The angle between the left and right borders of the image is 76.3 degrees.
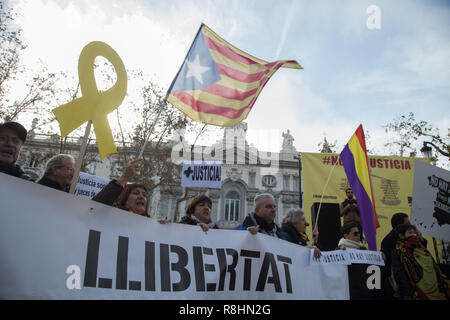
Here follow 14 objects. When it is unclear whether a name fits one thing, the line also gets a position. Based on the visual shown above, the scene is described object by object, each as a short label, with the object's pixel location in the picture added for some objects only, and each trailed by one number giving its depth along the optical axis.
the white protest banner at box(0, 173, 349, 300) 1.78
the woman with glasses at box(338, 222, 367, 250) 3.55
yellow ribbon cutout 2.37
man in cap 2.43
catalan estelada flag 3.96
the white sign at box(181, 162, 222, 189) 7.39
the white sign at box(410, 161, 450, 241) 4.47
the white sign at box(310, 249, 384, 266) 3.03
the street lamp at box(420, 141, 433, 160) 8.69
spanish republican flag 3.65
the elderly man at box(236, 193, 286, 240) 3.36
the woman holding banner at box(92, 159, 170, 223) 3.02
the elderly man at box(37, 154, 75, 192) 2.69
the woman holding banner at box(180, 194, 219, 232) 3.17
